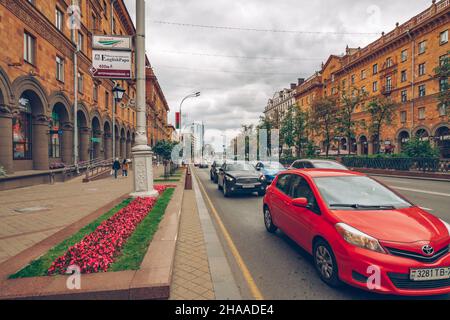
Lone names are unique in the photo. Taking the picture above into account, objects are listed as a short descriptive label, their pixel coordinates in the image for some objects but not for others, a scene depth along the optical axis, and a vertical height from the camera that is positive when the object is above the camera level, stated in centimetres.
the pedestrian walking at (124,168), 2320 -95
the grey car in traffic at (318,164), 1188 -39
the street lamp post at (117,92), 1574 +390
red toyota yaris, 299 -101
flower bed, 364 -147
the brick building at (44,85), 1319 +449
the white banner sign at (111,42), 875 +378
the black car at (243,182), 1121 -110
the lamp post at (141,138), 910 +66
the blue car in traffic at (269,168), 1531 -76
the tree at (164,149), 2091 +59
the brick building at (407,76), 3155 +1147
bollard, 1400 -141
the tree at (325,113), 3372 +547
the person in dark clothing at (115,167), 2109 -78
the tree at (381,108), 2831 +499
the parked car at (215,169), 1893 -96
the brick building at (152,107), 5382 +1025
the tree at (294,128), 3947 +414
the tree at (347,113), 3123 +504
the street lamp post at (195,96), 2991 +696
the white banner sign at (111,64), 873 +306
